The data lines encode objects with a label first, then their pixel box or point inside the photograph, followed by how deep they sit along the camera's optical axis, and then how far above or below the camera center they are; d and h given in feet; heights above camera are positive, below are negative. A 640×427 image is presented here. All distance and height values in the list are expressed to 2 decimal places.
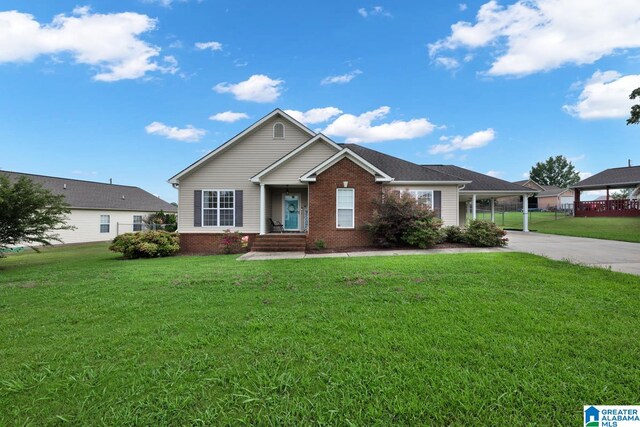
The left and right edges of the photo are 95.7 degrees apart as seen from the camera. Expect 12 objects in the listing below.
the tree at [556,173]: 247.09 +37.03
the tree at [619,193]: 177.47 +14.28
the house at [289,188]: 45.21 +4.98
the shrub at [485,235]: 42.60 -2.85
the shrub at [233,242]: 47.60 -4.05
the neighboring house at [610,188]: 87.03 +9.37
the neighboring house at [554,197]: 181.06 +11.65
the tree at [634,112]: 66.13 +23.56
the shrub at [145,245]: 42.70 -3.94
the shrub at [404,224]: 41.37 -1.07
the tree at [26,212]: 37.63 +1.01
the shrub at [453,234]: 45.78 -2.87
